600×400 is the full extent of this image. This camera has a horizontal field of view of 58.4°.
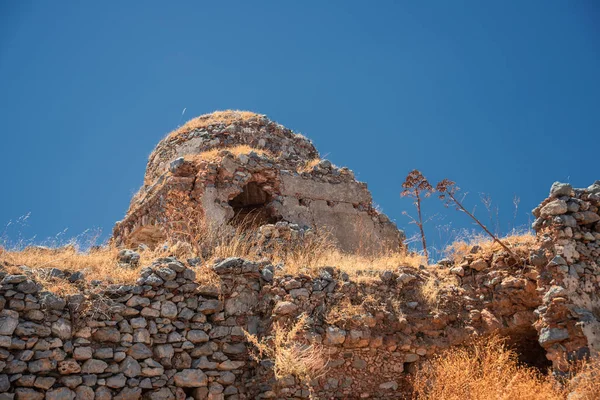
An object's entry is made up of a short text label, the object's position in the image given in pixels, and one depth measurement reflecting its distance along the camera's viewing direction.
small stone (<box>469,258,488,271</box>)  8.09
